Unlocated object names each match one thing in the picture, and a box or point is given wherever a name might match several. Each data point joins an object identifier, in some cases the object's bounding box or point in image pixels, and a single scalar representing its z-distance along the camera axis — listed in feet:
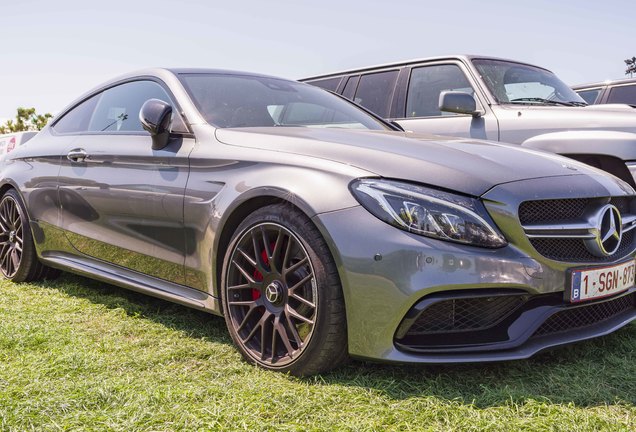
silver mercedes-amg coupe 8.57
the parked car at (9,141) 35.15
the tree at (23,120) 144.25
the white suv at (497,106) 16.88
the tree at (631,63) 186.37
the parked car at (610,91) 26.71
